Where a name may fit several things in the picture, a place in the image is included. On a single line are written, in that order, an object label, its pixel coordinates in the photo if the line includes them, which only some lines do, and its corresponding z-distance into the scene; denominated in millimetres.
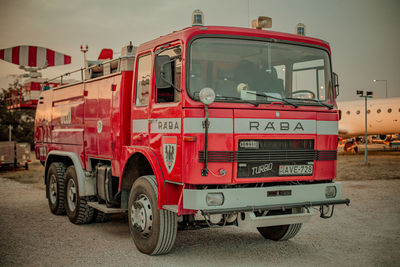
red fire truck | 5535
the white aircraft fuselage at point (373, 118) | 34688
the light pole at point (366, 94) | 21417
